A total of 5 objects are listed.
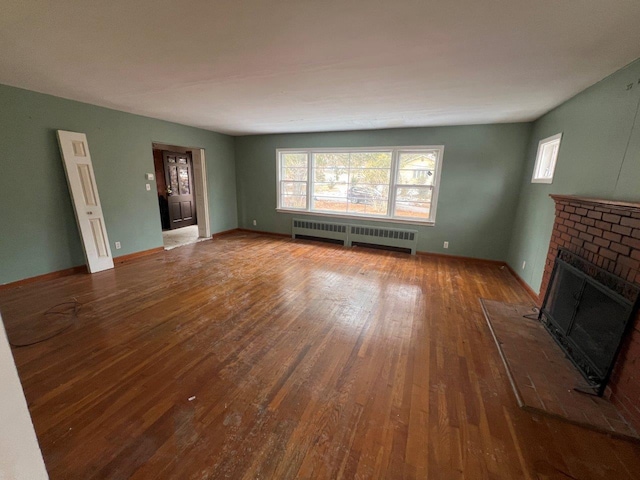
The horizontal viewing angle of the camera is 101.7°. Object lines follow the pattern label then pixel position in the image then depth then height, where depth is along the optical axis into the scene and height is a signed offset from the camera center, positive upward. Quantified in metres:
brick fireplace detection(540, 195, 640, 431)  1.66 -0.48
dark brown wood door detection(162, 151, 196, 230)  6.80 -0.31
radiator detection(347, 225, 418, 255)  5.18 -1.11
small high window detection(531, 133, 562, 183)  3.36 +0.34
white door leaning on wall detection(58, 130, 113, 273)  3.54 -0.33
